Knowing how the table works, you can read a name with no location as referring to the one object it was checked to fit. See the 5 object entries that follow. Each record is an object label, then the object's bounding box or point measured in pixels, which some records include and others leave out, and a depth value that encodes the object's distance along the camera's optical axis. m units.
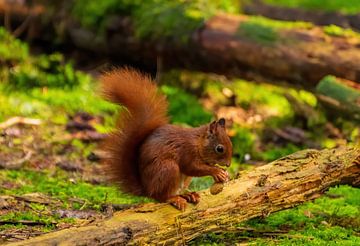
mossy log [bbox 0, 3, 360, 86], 13.58
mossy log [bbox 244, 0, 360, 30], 18.73
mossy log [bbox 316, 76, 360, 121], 11.87
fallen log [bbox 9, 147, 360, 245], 6.20
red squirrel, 7.06
